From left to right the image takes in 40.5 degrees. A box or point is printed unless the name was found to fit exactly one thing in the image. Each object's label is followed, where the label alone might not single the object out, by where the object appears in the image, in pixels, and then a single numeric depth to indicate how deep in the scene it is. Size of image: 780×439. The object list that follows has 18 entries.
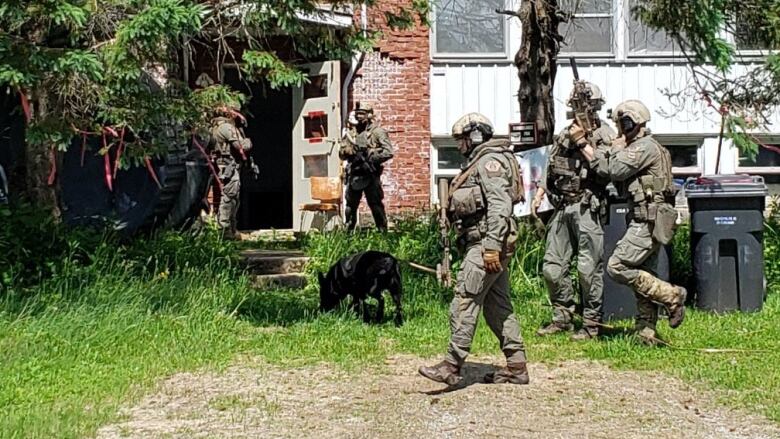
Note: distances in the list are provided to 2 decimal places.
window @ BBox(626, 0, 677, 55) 16.61
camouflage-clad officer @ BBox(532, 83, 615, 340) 8.80
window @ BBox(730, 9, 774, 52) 11.32
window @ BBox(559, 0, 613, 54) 16.38
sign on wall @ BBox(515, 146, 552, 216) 11.73
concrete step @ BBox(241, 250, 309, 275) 11.84
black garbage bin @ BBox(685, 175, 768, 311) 10.06
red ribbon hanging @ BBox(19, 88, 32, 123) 9.10
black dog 9.05
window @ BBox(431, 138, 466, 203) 16.50
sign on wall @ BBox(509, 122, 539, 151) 12.23
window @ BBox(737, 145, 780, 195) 17.03
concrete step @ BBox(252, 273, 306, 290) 11.42
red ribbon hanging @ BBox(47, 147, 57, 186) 10.91
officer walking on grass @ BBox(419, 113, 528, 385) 6.84
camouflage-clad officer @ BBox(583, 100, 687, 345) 8.05
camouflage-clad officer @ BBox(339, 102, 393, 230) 13.76
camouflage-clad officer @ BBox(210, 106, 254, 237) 13.48
